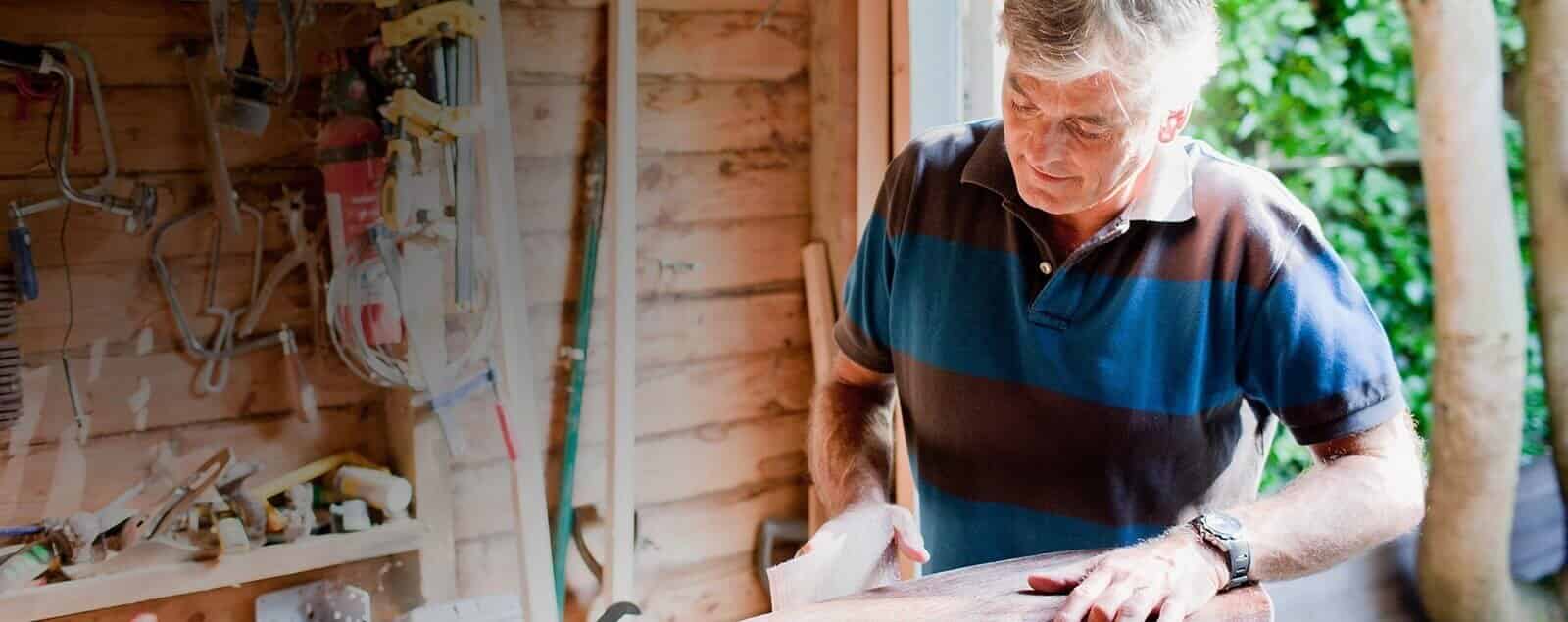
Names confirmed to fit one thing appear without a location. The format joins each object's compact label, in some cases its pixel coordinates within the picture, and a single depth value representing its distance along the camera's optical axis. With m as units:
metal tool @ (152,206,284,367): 1.63
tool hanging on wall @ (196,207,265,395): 1.66
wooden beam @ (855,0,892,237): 2.05
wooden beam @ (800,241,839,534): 2.16
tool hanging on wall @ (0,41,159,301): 1.49
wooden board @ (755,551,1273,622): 0.95
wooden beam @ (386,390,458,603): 1.79
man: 1.03
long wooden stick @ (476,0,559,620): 1.77
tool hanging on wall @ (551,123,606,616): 1.92
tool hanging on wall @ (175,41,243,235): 1.60
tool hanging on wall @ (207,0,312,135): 1.59
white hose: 1.71
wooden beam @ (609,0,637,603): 1.87
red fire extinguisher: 1.65
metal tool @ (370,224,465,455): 1.71
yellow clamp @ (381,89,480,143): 1.66
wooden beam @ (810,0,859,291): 2.08
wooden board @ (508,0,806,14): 1.88
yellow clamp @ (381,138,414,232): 1.67
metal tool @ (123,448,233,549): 1.63
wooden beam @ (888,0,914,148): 2.03
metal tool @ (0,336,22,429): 1.54
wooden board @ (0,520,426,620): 1.56
